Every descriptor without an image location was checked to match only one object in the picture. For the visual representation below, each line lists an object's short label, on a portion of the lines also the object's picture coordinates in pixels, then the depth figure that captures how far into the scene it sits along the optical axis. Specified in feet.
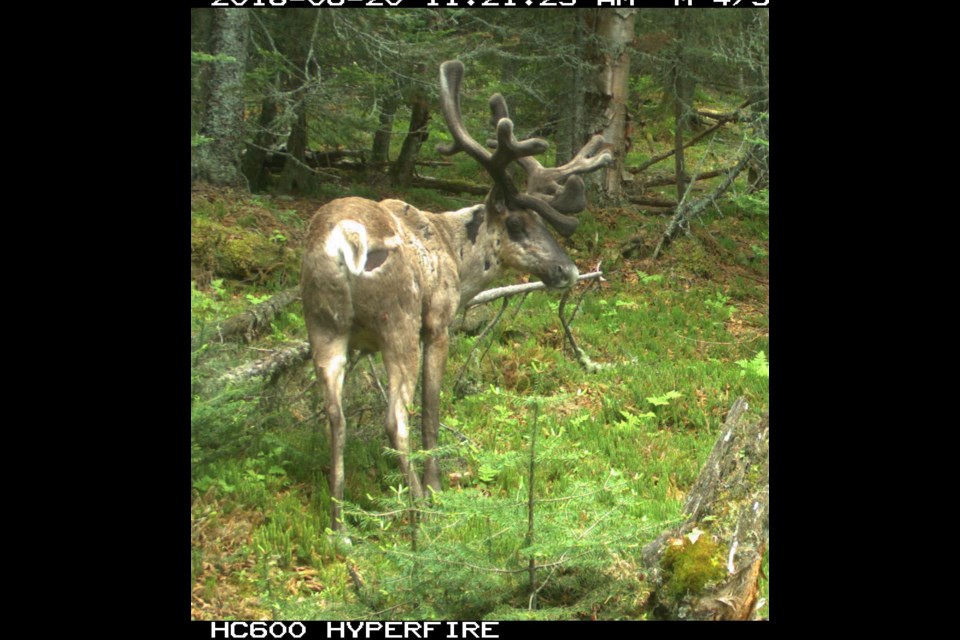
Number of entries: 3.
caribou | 23.59
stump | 15.39
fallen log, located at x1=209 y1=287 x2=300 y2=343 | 32.63
